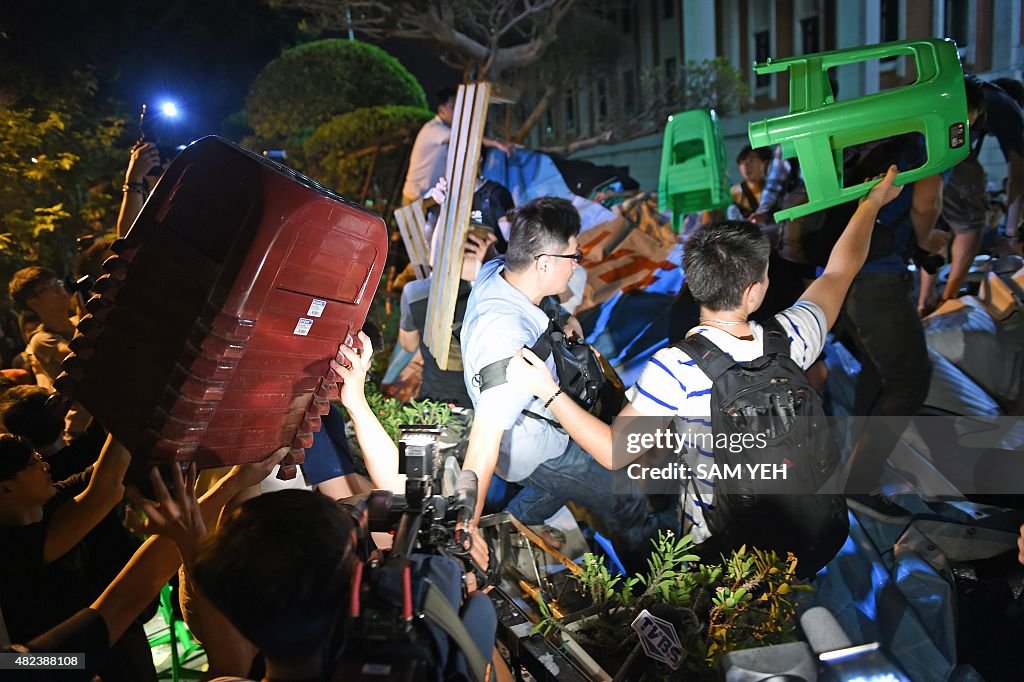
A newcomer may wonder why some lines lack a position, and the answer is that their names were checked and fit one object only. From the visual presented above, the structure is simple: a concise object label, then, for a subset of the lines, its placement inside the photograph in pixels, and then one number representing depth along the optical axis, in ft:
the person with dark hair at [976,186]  11.27
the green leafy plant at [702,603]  7.37
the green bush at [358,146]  30.27
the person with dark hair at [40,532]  6.56
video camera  4.15
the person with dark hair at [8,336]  14.65
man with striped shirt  7.52
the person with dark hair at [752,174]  18.47
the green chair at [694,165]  15.64
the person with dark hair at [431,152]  19.17
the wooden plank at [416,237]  15.29
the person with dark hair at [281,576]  4.02
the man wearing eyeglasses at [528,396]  8.75
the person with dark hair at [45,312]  12.56
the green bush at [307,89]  32.37
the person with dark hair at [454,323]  13.56
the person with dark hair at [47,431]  8.43
